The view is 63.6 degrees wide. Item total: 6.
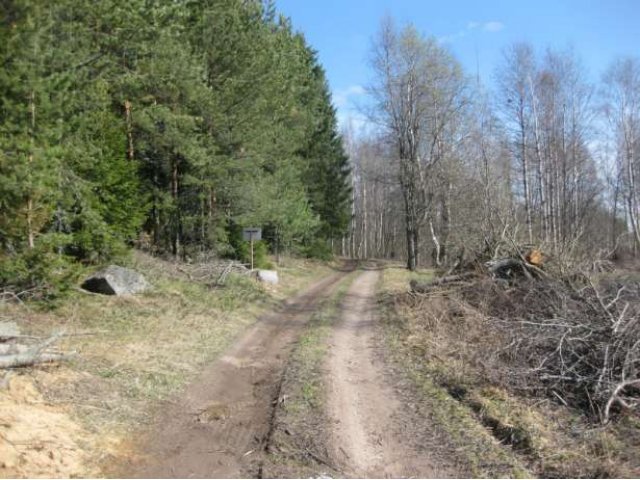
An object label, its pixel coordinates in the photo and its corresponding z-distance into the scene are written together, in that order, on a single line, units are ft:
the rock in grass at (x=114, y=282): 44.21
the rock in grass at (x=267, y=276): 69.51
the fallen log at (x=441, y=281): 51.95
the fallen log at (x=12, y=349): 24.66
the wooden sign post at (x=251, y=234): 67.00
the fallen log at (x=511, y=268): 44.13
